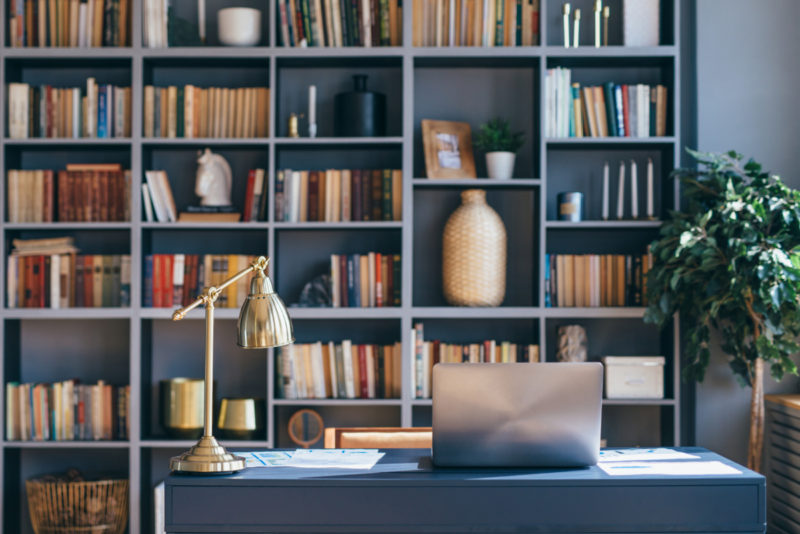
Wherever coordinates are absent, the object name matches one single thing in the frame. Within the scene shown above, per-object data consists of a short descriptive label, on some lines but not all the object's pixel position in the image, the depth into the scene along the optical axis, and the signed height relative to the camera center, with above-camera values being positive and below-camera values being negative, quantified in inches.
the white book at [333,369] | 138.0 -18.0
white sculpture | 140.6 +16.1
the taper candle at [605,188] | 141.9 +15.0
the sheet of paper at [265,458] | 78.2 -19.8
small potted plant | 138.2 +22.1
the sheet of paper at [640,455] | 81.1 -19.8
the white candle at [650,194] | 139.7 +13.7
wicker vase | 136.0 +2.7
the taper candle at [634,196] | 139.9 +13.4
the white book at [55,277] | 138.8 -1.7
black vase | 138.9 +28.1
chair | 99.0 -21.8
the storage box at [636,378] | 134.5 -18.8
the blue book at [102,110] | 139.8 +28.5
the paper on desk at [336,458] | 77.8 -19.8
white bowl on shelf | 139.1 +43.7
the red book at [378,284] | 137.9 -2.7
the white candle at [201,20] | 145.3 +46.7
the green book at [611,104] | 137.7 +29.5
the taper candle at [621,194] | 140.2 +13.7
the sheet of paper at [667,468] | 73.5 -19.2
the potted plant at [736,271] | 116.1 -0.1
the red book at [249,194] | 140.2 +13.5
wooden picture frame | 140.6 +22.0
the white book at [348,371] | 137.7 -18.2
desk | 71.0 -21.6
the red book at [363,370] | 138.3 -18.1
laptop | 71.8 -12.7
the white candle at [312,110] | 140.6 +29.2
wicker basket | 136.2 -42.1
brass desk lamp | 72.8 -6.3
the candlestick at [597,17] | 138.1 +46.0
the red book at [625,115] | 138.3 +27.7
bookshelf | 143.9 +6.2
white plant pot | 137.9 +18.7
